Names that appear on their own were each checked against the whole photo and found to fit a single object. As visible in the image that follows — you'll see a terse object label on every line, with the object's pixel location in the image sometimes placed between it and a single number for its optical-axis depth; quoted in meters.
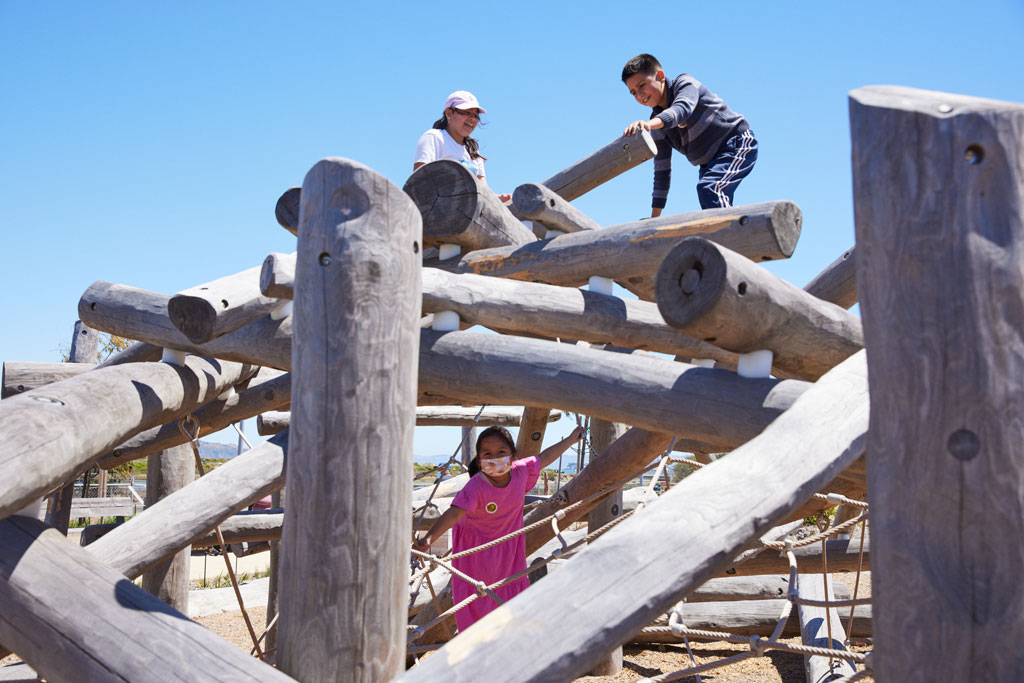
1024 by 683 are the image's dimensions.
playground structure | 1.57
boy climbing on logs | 4.80
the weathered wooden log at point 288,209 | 3.84
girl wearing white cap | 4.95
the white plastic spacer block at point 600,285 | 3.72
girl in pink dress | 4.44
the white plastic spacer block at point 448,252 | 4.20
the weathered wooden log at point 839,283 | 4.30
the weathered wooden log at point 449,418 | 6.79
